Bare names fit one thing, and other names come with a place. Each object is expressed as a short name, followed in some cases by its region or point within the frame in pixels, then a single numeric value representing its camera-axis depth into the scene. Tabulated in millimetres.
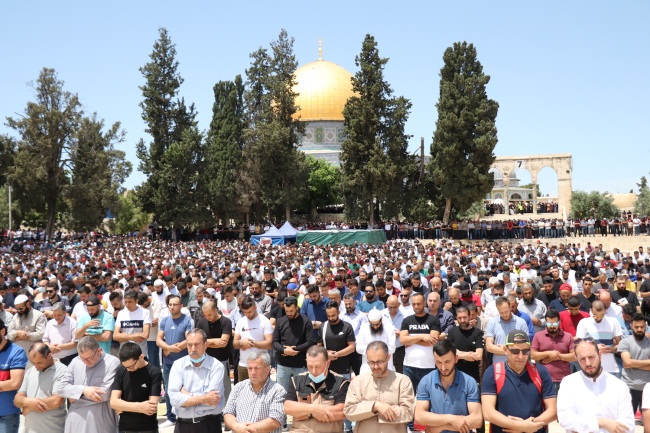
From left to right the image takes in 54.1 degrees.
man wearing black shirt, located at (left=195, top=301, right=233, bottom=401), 7398
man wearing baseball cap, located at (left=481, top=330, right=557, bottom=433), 4754
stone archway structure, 57125
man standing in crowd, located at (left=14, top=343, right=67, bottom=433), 5531
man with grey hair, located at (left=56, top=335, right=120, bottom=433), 5438
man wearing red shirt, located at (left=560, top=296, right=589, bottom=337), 7541
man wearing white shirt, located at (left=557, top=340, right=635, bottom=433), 4543
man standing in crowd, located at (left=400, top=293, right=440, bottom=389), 7105
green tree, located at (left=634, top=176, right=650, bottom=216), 47978
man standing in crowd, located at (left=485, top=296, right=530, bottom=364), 6930
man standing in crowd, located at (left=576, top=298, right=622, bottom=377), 7062
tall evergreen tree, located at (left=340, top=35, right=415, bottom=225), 38969
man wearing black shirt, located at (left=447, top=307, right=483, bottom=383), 6896
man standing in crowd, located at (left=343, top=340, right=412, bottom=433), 4695
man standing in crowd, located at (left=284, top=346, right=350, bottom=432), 4859
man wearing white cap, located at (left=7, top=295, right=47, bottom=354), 7711
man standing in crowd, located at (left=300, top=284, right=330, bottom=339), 8305
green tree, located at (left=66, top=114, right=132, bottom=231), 40469
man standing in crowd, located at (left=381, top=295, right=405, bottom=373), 7926
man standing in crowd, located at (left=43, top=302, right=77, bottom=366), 7715
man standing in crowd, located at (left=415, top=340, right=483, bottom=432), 4754
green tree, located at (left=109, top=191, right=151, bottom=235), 74250
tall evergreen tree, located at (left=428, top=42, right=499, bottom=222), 37000
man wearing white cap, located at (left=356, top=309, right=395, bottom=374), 6992
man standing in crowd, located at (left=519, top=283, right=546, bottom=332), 8281
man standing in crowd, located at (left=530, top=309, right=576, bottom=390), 6660
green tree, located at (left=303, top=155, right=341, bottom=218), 58719
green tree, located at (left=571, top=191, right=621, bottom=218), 55656
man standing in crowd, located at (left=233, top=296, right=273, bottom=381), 7336
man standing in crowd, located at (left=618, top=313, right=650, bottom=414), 6617
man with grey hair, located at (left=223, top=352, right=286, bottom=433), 4957
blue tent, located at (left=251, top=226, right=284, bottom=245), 32384
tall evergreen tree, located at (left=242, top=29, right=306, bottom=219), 41000
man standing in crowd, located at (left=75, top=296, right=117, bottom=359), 7605
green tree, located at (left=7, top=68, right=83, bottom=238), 38812
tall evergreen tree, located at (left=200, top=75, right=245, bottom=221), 45000
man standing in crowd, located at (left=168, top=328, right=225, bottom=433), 5344
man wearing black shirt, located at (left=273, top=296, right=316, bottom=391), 7230
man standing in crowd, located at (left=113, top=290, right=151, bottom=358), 7857
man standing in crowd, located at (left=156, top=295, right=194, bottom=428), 7727
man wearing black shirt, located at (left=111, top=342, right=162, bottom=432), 5301
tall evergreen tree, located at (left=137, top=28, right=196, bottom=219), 43812
